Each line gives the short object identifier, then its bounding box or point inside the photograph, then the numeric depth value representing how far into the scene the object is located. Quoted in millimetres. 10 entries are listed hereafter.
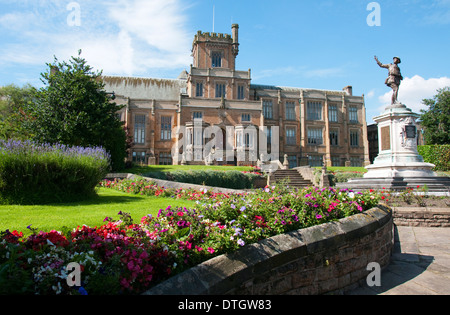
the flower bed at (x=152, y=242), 2924
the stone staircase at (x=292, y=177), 27484
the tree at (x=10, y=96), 45812
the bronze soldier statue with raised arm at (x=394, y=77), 15688
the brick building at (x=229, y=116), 42156
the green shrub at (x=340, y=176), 27873
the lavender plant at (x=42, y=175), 9133
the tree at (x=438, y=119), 42875
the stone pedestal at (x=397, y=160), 13406
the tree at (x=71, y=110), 22656
